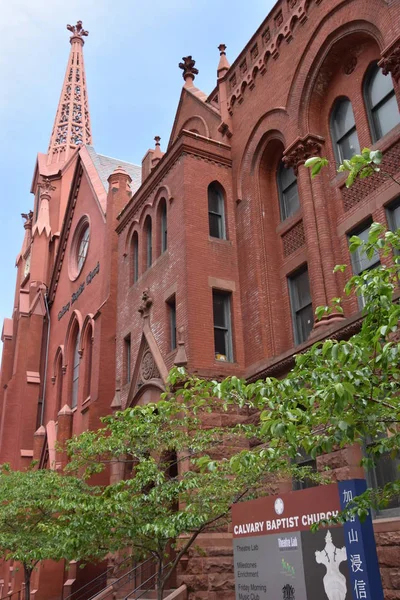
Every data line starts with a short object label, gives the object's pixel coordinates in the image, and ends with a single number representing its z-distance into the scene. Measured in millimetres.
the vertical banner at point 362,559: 5137
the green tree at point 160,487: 9727
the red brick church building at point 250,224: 13438
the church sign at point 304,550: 5297
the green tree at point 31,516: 12709
